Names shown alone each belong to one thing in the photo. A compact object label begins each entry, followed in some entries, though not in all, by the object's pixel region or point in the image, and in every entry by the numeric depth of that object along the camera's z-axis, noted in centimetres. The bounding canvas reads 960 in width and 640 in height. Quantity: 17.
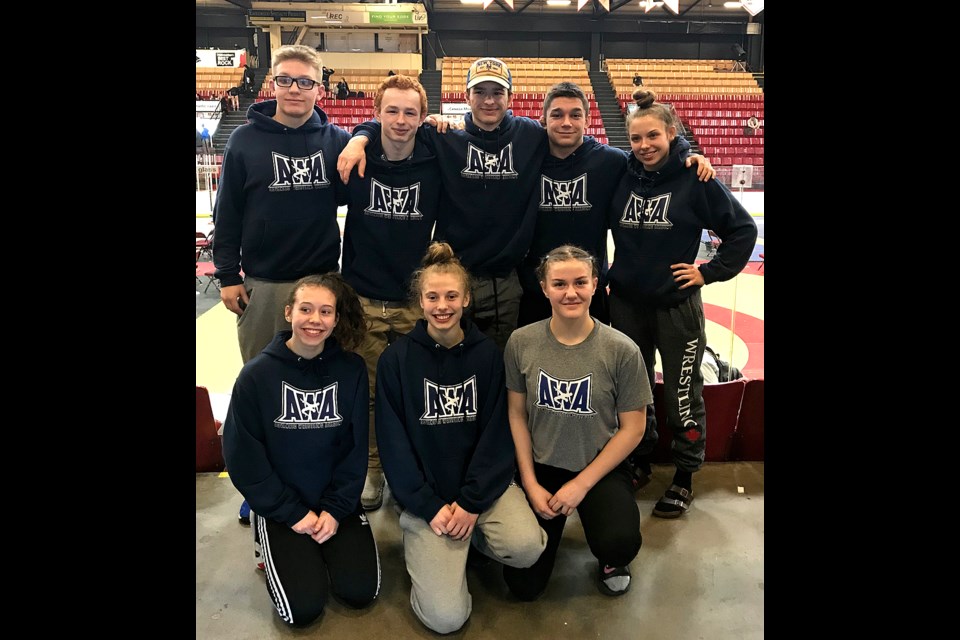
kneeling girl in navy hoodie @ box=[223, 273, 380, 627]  219
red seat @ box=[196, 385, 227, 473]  302
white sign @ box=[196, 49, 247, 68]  2186
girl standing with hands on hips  269
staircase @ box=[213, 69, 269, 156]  1695
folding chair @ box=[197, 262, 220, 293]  729
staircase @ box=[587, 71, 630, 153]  1909
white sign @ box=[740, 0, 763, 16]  994
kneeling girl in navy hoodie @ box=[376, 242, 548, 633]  223
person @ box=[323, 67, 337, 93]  1870
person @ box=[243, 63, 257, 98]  1955
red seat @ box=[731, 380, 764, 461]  317
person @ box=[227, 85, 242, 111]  1870
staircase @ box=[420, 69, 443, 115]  1964
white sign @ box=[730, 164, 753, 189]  496
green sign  2020
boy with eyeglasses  269
